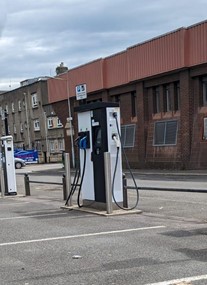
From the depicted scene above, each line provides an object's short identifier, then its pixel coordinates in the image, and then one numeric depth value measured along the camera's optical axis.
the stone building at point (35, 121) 60.84
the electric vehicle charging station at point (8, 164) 17.22
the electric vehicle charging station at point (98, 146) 10.75
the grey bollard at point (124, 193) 10.95
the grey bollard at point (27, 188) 17.03
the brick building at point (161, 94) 27.91
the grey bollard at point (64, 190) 13.60
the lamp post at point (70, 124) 40.45
